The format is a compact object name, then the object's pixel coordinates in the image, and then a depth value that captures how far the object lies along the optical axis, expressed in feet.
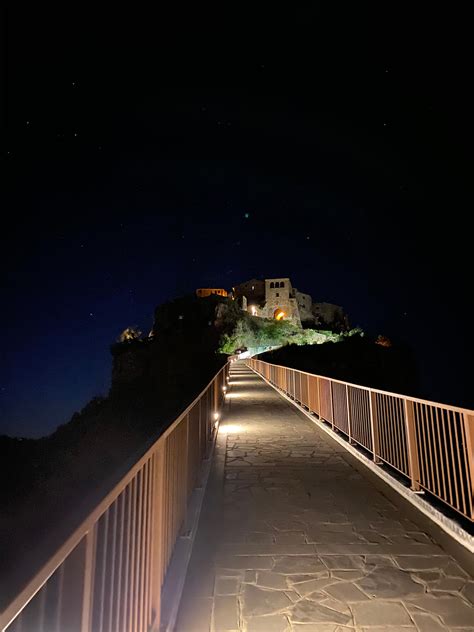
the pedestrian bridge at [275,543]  5.46
